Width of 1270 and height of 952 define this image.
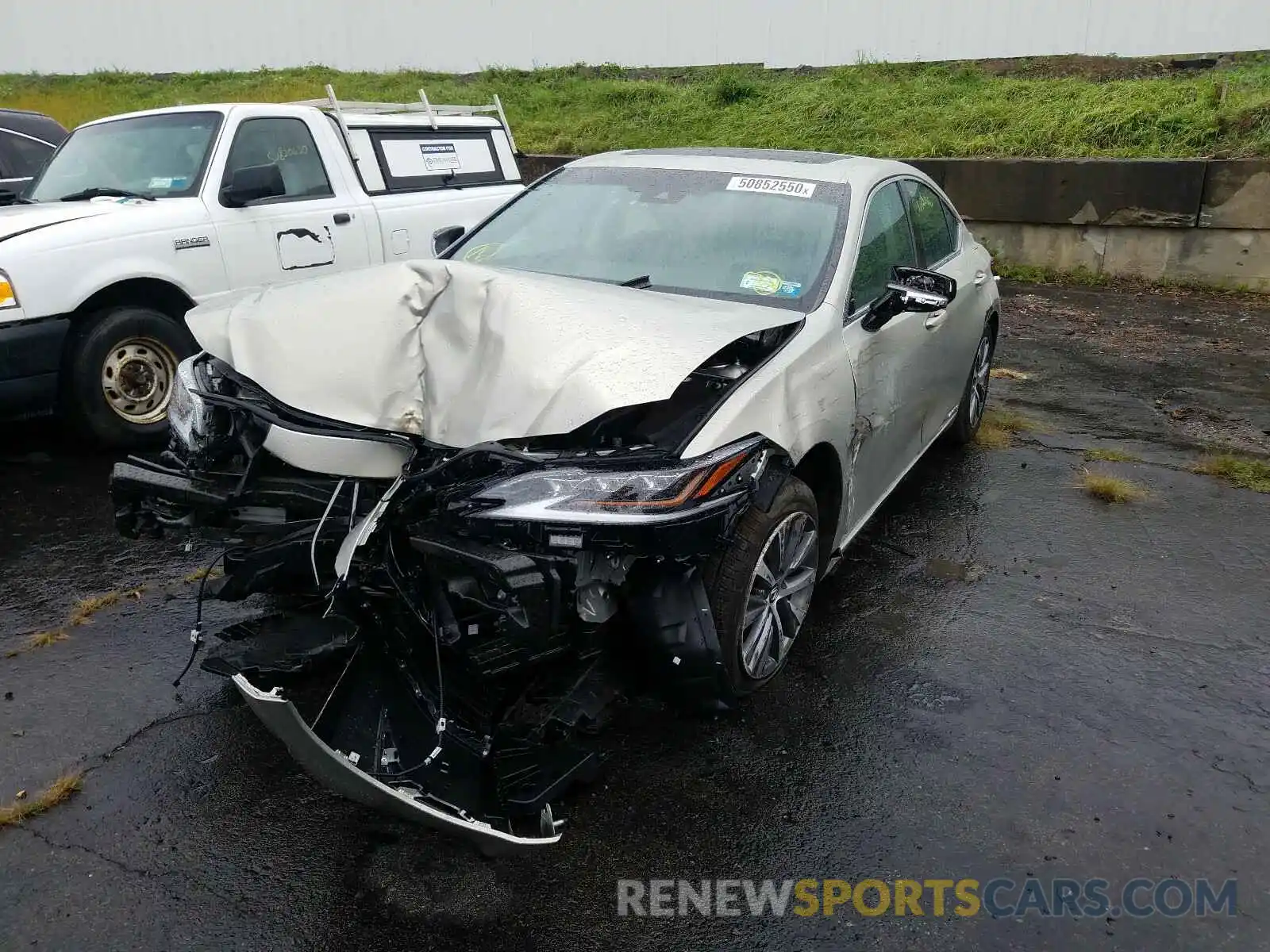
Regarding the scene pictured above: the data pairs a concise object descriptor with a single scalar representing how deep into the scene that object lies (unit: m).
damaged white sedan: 2.58
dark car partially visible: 8.40
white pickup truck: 5.12
